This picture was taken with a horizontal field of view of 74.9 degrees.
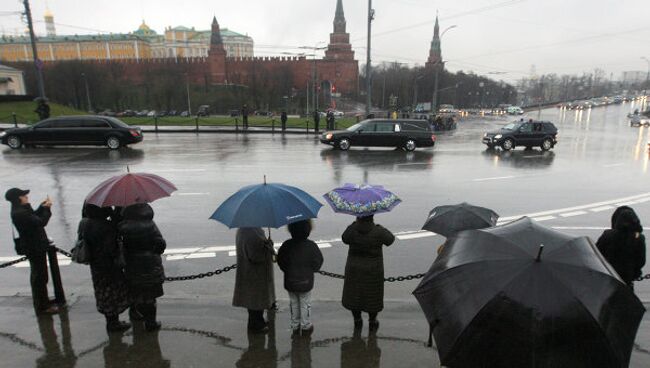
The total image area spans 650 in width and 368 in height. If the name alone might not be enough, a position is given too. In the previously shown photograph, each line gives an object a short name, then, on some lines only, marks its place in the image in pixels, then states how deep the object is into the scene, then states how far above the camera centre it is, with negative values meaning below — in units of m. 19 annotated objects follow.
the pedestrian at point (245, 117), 30.94 -1.16
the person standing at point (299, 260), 4.03 -1.51
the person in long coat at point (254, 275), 4.09 -1.72
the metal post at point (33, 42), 25.81 +3.72
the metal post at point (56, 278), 4.85 -1.99
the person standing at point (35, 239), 4.34 -1.41
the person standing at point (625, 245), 4.12 -1.47
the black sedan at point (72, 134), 19.27 -1.35
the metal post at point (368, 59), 27.36 +2.61
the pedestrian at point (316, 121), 29.98 -1.48
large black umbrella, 2.14 -1.10
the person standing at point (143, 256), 4.04 -1.48
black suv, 21.19 -1.97
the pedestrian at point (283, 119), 29.16 -1.28
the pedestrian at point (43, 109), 25.92 -0.30
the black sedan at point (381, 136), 20.16 -1.75
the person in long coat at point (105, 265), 4.06 -1.55
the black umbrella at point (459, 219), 4.05 -1.17
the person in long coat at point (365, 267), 4.03 -1.62
